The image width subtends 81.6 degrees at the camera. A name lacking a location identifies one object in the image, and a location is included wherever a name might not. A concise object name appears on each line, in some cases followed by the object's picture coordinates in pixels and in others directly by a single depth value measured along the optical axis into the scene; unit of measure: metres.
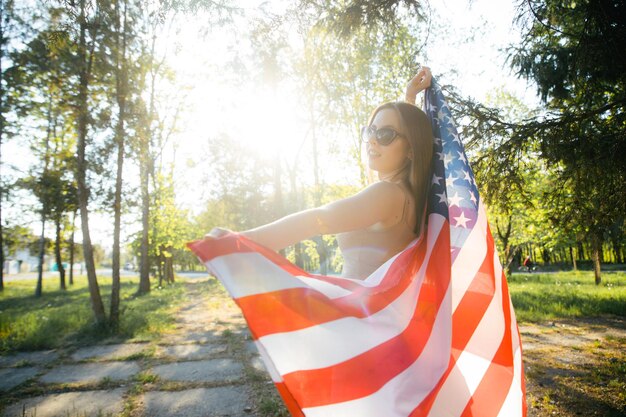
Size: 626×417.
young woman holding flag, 1.38
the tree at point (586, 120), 3.99
